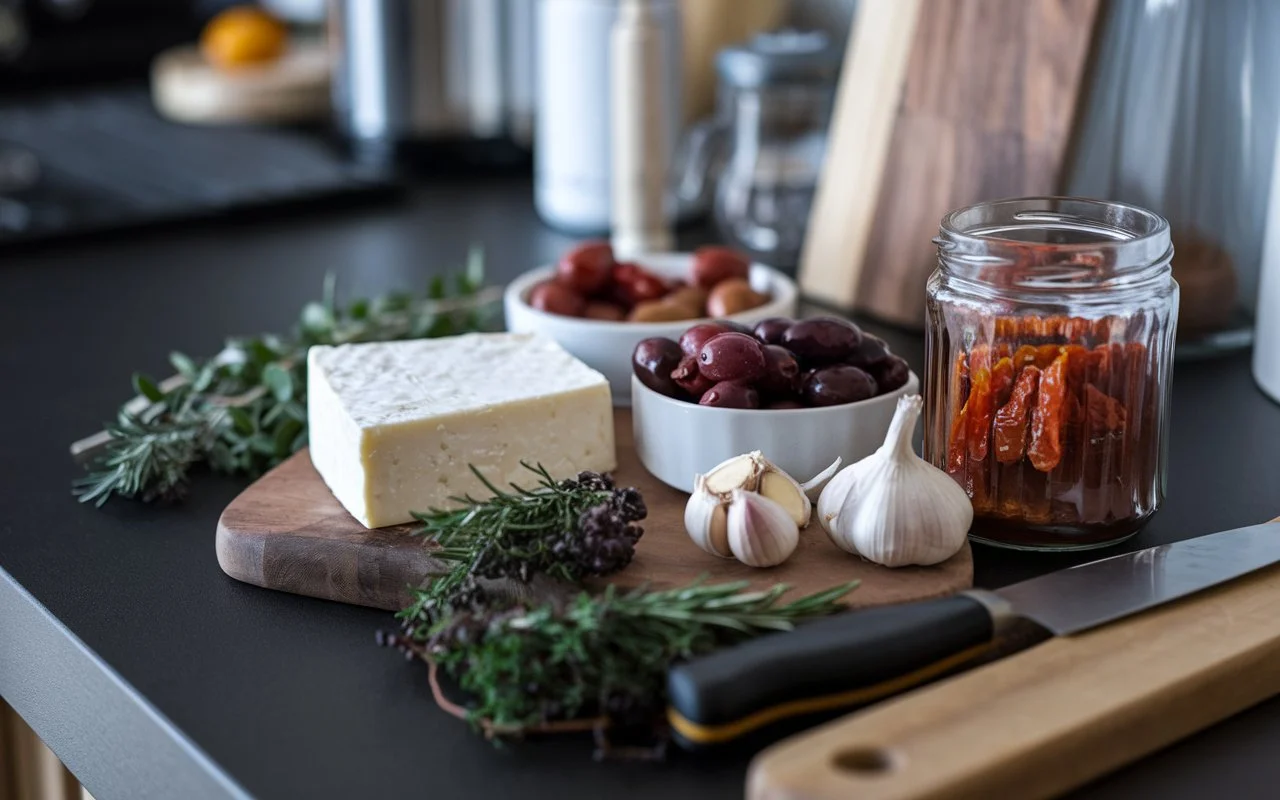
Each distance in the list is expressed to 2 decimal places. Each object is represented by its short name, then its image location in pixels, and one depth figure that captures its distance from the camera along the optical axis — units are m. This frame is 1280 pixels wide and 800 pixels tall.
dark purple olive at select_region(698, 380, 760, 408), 0.92
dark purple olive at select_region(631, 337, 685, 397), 0.97
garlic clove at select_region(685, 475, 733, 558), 0.83
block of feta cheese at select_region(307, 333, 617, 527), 0.90
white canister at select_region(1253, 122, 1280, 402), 1.12
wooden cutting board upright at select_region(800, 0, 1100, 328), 1.24
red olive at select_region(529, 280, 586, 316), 1.17
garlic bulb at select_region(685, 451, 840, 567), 0.82
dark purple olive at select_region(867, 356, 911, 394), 0.97
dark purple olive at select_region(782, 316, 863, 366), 0.95
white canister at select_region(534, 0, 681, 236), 1.62
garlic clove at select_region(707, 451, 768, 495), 0.85
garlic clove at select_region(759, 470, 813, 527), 0.86
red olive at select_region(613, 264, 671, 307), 1.21
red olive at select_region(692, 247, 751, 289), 1.22
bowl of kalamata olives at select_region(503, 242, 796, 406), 1.13
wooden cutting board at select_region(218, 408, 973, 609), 0.82
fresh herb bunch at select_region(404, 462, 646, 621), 0.80
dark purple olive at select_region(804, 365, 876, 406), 0.93
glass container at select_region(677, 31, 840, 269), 1.62
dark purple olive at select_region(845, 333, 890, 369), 0.97
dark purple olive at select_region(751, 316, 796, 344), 0.98
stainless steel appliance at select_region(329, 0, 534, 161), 1.96
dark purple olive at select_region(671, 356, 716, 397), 0.95
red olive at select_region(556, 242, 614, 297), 1.20
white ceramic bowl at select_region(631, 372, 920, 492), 0.92
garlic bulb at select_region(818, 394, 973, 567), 0.82
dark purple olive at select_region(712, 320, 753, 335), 1.00
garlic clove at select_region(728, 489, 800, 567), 0.82
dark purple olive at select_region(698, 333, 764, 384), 0.93
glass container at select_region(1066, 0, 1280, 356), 1.19
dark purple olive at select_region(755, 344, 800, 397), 0.94
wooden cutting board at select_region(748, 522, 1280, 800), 0.61
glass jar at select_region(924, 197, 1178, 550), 0.84
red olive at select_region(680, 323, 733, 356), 0.96
